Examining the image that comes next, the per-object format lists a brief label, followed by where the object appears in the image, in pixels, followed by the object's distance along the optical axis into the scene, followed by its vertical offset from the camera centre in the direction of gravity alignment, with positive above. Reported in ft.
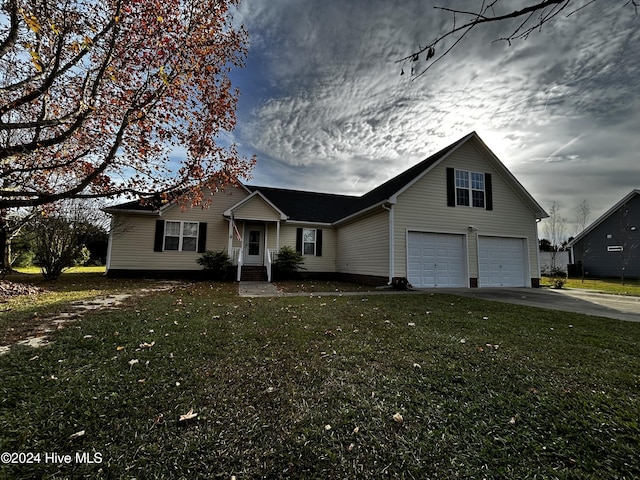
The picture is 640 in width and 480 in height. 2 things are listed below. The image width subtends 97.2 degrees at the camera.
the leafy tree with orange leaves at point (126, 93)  20.59 +14.74
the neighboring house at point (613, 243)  63.82 +4.95
